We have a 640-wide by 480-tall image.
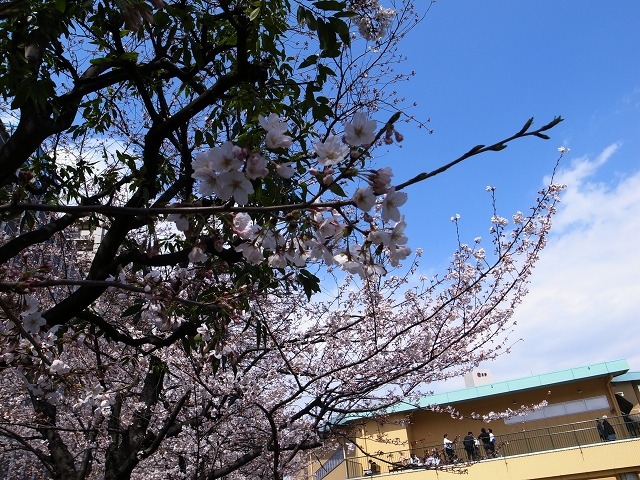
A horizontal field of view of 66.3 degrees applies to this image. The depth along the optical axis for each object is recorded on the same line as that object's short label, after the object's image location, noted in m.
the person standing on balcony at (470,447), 15.10
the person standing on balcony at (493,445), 16.09
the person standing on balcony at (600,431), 15.58
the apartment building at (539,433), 15.45
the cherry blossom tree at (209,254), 1.68
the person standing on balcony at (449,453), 10.16
